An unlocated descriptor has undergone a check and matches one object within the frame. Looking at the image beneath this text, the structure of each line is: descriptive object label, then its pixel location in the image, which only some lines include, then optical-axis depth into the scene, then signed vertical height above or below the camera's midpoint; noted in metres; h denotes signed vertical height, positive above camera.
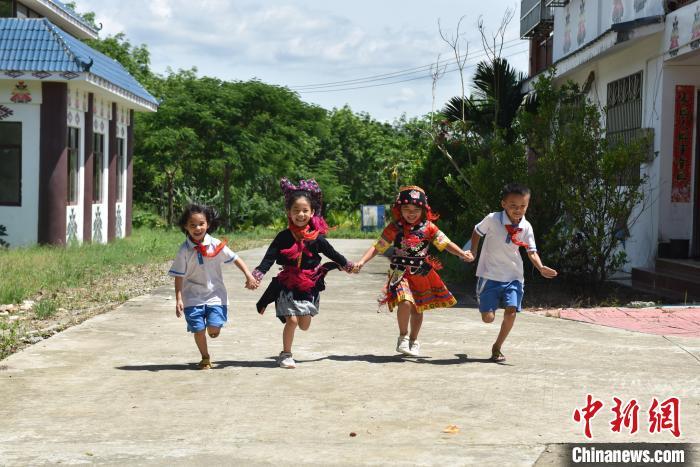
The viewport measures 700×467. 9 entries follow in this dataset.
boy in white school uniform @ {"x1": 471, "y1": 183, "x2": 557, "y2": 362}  8.29 -0.45
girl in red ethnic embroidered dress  8.32 -0.58
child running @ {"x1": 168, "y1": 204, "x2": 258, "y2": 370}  7.85 -0.66
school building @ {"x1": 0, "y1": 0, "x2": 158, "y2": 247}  19.14 +1.28
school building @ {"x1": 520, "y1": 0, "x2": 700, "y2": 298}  13.16 +1.15
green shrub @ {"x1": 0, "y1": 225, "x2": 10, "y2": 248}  19.88 -0.94
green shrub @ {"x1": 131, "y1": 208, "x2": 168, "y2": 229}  33.47 -0.99
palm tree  18.69 +1.89
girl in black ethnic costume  7.95 -0.55
